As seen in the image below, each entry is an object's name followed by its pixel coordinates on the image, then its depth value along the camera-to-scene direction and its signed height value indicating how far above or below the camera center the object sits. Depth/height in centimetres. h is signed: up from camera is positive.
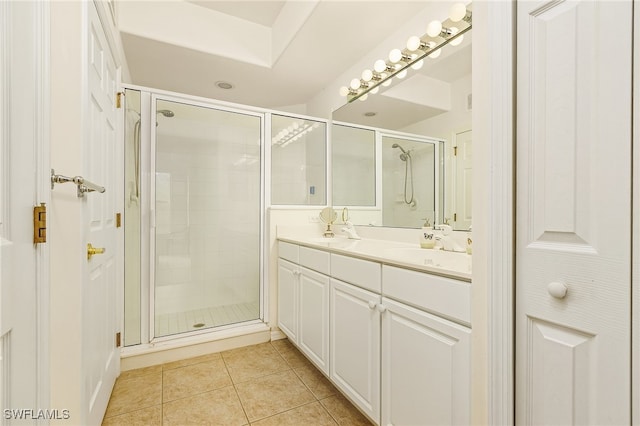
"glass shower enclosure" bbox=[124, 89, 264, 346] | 211 -5
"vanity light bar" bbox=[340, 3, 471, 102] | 155 +102
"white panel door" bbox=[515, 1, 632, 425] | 61 +0
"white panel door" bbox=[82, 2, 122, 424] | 118 -10
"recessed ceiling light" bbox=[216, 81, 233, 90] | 279 +123
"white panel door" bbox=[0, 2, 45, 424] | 61 -2
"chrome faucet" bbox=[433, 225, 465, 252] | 157 -16
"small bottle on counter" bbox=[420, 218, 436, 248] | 169 -15
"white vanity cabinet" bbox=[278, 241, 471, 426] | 95 -53
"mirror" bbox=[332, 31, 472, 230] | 159 +45
